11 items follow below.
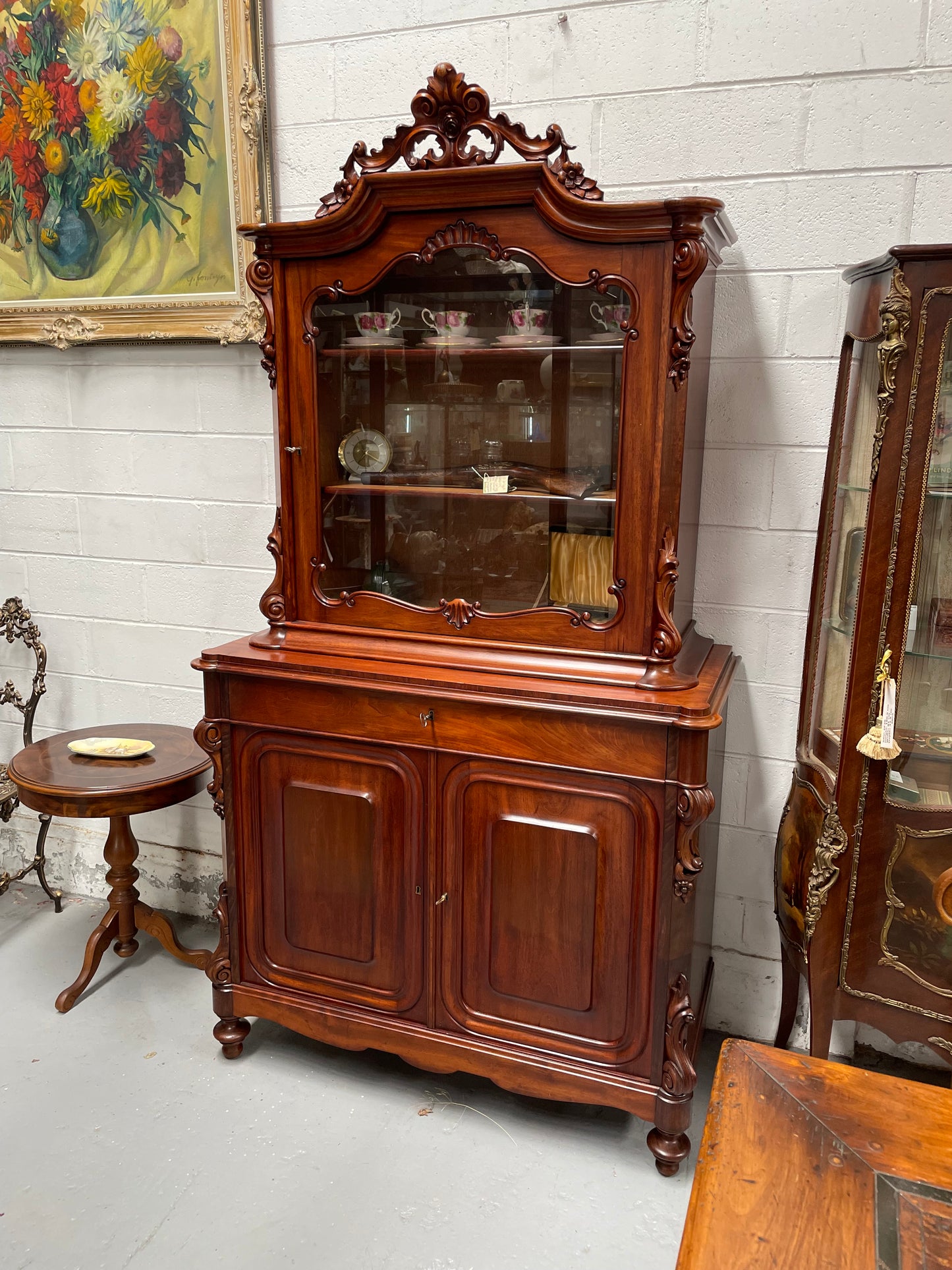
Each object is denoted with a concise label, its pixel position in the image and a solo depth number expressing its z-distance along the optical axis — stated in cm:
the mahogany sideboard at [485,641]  179
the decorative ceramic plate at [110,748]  257
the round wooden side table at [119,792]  237
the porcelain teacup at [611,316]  177
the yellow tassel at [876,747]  171
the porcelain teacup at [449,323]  195
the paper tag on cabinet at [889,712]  171
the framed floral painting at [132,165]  241
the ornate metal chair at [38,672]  291
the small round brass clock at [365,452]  208
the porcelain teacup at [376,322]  198
